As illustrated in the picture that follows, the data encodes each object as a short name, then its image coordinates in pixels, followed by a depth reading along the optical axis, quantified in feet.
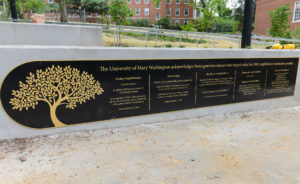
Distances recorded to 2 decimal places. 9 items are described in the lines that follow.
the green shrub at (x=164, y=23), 151.74
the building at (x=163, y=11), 182.91
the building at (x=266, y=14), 85.20
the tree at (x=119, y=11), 48.67
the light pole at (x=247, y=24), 21.34
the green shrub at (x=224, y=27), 166.07
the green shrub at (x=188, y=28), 91.39
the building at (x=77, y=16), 198.37
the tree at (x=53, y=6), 166.24
